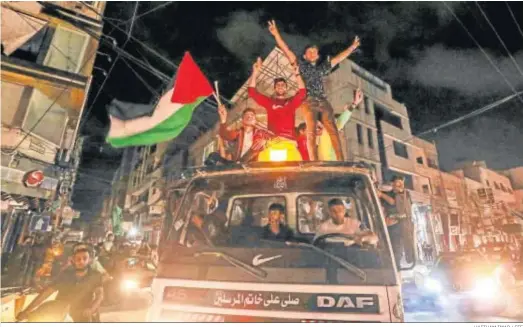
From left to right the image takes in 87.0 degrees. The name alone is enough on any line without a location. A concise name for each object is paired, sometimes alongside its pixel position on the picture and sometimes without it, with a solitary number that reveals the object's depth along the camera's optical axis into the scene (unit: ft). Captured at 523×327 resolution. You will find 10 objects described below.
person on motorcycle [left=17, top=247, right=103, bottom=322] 8.99
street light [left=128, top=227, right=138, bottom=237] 90.64
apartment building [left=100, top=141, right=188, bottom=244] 75.61
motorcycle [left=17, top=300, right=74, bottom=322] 8.50
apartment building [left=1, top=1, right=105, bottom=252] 25.22
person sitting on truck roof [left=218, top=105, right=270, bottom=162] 10.02
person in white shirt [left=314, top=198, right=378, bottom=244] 7.21
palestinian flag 11.80
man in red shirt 11.64
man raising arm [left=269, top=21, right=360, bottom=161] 11.47
